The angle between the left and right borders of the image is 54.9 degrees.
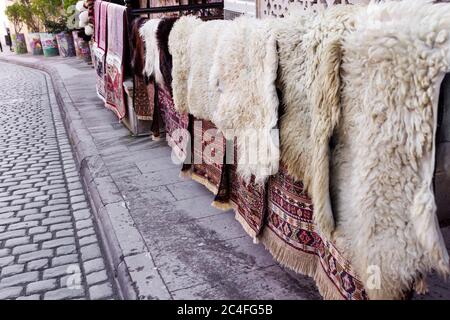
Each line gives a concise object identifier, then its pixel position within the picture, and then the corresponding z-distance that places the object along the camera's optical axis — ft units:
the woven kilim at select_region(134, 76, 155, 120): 18.49
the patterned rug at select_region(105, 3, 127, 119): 19.47
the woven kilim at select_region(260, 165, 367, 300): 7.14
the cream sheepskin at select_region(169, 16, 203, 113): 12.20
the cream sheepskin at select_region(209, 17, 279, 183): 7.52
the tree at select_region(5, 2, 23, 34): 70.49
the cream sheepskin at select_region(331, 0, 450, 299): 4.91
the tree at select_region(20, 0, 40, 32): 69.97
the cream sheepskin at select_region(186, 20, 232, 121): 10.44
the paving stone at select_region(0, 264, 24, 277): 11.28
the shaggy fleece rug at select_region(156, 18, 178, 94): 13.88
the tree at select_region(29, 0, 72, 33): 62.18
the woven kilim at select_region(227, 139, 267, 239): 9.31
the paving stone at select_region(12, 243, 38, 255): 12.36
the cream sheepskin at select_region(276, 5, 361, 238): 6.06
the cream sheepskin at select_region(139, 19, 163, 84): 14.34
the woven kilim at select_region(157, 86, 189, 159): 13.93
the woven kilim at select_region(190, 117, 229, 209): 11.42
